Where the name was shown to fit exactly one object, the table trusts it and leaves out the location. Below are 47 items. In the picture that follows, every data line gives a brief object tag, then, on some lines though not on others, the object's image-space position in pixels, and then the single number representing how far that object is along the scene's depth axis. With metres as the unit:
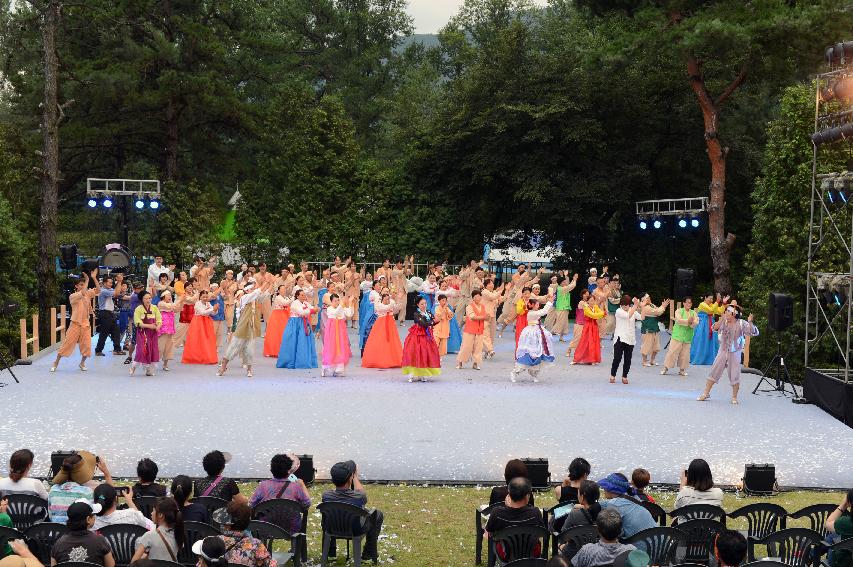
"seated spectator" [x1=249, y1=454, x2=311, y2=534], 8.55
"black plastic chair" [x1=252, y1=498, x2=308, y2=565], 8.32
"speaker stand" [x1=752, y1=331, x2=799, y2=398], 17.94
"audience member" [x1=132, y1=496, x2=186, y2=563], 7.15
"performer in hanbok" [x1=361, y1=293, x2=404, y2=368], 19.78
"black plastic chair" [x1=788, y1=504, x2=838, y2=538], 8.52
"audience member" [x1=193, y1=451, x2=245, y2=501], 8.41
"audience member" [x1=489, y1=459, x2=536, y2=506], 8.57
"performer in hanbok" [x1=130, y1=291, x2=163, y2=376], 17.94
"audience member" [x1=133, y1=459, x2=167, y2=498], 8.45
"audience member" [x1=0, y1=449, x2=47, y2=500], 8.38
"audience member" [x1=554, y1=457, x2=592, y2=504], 8.80
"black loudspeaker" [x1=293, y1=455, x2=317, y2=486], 11.13
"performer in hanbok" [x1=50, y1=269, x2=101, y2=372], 18.53
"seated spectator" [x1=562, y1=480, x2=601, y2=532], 7.87
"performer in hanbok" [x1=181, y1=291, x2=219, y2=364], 19.91
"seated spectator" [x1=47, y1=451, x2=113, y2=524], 8.22
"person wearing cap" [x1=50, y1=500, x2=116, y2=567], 6.83
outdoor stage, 12.68
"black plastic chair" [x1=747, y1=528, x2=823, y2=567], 7.57
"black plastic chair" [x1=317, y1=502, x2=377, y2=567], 8.54
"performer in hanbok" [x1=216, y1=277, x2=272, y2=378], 18.38
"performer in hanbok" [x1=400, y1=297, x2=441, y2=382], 18.00
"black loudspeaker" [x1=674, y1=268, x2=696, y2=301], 25.06
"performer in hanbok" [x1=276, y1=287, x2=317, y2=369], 19.52
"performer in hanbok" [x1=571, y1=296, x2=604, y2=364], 20.72
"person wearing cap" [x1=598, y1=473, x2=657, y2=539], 7.85
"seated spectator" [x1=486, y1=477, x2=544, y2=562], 7.99
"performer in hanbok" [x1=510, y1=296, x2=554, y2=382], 18.14
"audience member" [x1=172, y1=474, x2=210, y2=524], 7.73
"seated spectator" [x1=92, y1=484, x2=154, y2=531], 7.62
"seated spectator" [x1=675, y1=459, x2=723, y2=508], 8.80
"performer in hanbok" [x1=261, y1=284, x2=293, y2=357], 20.97
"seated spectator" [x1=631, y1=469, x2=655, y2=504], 8.51
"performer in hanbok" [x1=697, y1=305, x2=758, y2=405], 16.34
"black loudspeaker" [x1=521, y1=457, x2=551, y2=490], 11.45
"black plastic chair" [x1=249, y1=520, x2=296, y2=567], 7.64
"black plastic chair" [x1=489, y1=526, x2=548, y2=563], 7.86
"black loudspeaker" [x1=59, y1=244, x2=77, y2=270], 24.12
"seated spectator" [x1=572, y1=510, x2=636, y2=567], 6.96
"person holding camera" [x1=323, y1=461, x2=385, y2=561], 8.64
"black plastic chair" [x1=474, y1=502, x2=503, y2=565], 8.90
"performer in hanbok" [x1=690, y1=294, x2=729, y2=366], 21.25
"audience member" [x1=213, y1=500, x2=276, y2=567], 6.84
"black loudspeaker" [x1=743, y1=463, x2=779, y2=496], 11.52
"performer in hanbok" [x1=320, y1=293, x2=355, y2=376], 18.41
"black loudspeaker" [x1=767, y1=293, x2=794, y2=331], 18.19
